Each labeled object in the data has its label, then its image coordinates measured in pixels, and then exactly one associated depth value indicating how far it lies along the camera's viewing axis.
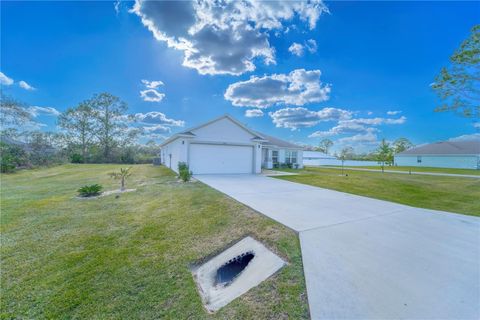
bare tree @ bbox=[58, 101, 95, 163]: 28.41
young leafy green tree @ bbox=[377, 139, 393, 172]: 20.94
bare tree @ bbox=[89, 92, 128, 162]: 29.61
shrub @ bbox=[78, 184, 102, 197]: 7.20
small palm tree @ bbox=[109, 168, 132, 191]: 8.50
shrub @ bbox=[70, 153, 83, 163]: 27.34
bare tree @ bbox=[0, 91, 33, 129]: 16.95
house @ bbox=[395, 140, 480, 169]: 27.50
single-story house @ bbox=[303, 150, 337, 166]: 39.57
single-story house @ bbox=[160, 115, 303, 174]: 12.52
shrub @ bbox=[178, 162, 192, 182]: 10.01
